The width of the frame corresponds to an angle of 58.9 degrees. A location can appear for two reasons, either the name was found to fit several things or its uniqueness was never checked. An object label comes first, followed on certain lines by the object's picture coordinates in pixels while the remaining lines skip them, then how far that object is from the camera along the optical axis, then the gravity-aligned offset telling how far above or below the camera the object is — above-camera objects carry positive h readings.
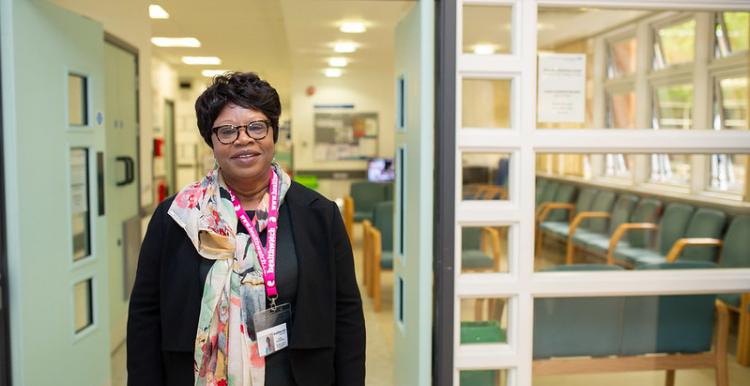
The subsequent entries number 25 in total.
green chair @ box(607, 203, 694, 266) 3.01 -0.40
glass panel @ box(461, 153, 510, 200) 2.61 -0.09
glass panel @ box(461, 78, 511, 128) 2.58 +0.20
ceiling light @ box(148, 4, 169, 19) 2.90 +0.63
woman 1.75 -0.32
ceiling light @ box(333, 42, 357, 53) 6.22 +1.03
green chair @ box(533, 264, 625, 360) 2.79 -0.73
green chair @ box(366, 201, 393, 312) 5.57 -0.76
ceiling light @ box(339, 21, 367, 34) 4.75 +0.94
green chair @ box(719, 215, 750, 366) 2.95 -0.48
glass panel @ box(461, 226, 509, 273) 2.67 -0.39
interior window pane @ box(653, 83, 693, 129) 2.88 +0.22
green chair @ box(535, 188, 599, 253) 2.80 -0.28
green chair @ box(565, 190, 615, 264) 3.20 -0.32
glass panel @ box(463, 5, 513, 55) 2.56 +0.48
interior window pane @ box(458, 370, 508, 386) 2.71 -0.92
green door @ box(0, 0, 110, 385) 2.52 -0.18
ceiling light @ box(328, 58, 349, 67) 7.36 +1.03
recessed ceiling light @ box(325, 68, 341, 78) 7.91 +1.00
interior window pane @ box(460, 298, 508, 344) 2.69 -0.69
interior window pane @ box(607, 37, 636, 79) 3.11 +0.46
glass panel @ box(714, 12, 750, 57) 2.99 +0.58
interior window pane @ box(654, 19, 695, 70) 3.15 +0.55
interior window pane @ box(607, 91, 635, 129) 2.83 +0.18
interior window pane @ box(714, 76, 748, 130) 2.91 +0.24
